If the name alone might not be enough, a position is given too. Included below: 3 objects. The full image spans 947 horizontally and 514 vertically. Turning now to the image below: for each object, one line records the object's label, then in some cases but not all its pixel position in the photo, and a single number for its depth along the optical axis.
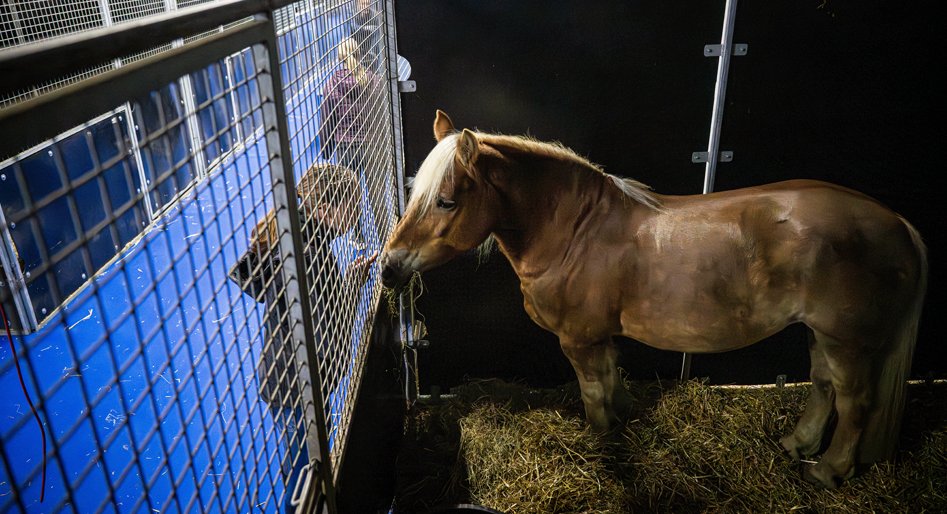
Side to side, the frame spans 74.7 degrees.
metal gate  0.55
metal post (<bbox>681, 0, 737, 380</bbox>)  2.25
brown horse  1.88
